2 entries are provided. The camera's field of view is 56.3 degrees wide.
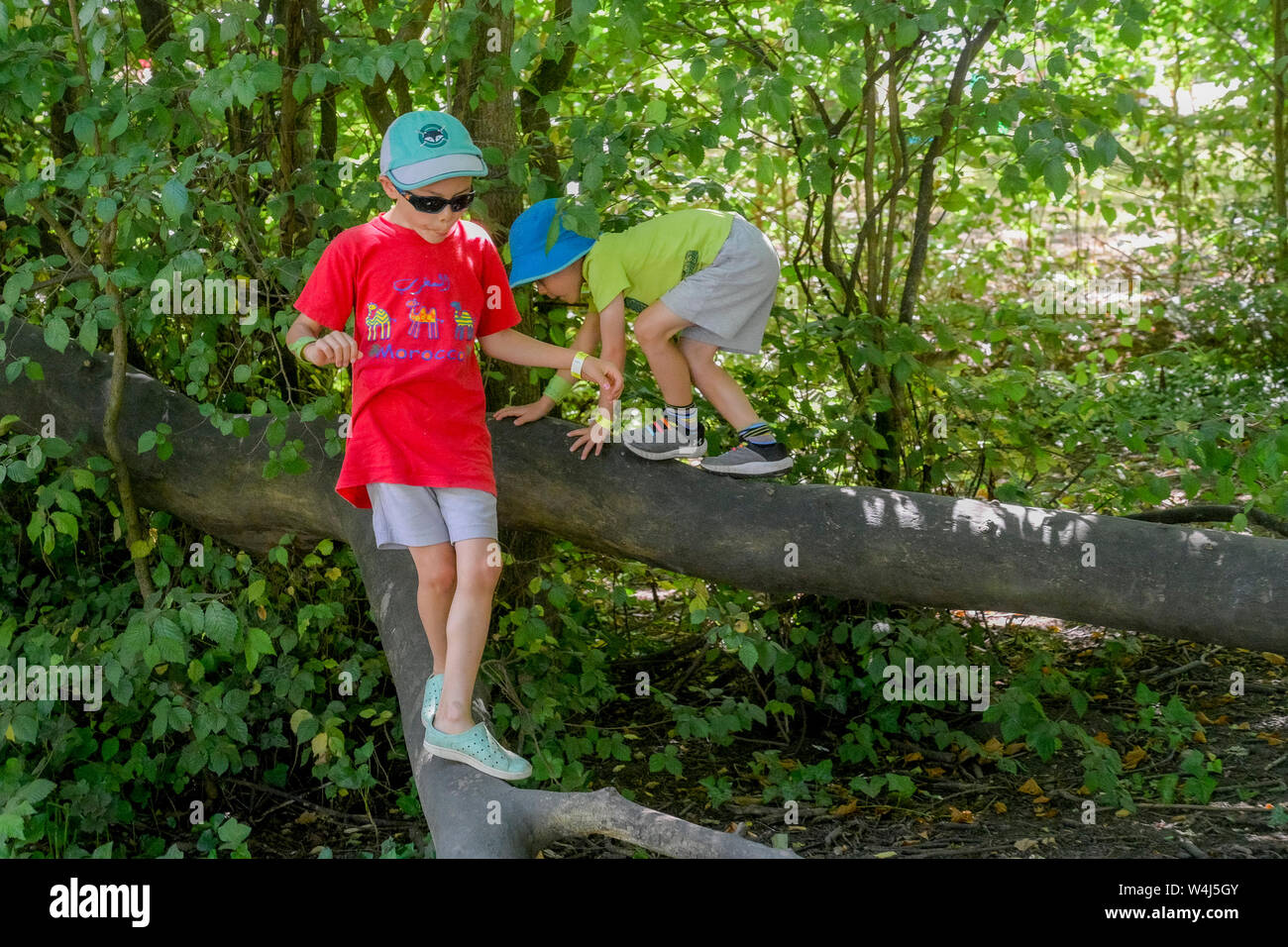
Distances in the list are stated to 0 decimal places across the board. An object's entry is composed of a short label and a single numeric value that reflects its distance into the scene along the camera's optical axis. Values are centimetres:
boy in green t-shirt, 356
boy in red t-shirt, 299
